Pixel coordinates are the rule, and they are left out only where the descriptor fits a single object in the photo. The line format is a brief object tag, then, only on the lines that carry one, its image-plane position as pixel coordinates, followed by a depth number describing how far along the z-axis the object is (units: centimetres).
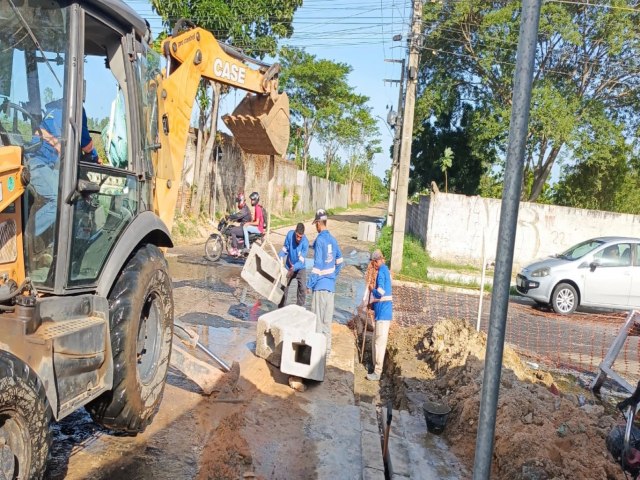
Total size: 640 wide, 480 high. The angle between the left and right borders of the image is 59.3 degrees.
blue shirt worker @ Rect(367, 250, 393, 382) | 751
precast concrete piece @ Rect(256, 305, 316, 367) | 638
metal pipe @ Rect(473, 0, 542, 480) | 176
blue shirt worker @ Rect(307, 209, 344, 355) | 766
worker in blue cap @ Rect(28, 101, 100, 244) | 302
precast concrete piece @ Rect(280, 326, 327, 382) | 610
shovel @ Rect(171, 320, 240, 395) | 510
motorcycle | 1371
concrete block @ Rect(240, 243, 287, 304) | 810
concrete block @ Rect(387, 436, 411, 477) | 452
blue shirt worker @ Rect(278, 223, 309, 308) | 872
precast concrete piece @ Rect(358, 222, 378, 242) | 2394
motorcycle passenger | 1361
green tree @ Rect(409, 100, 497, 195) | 2612
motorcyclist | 1368
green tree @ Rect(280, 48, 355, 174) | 3656
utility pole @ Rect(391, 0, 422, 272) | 1534
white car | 1270
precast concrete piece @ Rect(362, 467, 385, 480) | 430
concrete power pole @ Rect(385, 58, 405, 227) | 2320
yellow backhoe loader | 268
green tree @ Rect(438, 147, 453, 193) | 2441
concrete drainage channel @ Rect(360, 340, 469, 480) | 456
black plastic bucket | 553
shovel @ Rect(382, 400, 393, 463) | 494
